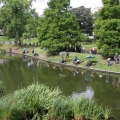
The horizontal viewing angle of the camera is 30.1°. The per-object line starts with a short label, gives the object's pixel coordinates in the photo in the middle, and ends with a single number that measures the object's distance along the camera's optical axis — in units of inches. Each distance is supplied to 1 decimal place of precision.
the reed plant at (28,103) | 535.5
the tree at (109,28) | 1408.7
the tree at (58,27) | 1798.7
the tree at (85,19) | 2689.5
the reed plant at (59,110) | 548.9
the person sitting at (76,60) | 1504.8
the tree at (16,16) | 2432.3
